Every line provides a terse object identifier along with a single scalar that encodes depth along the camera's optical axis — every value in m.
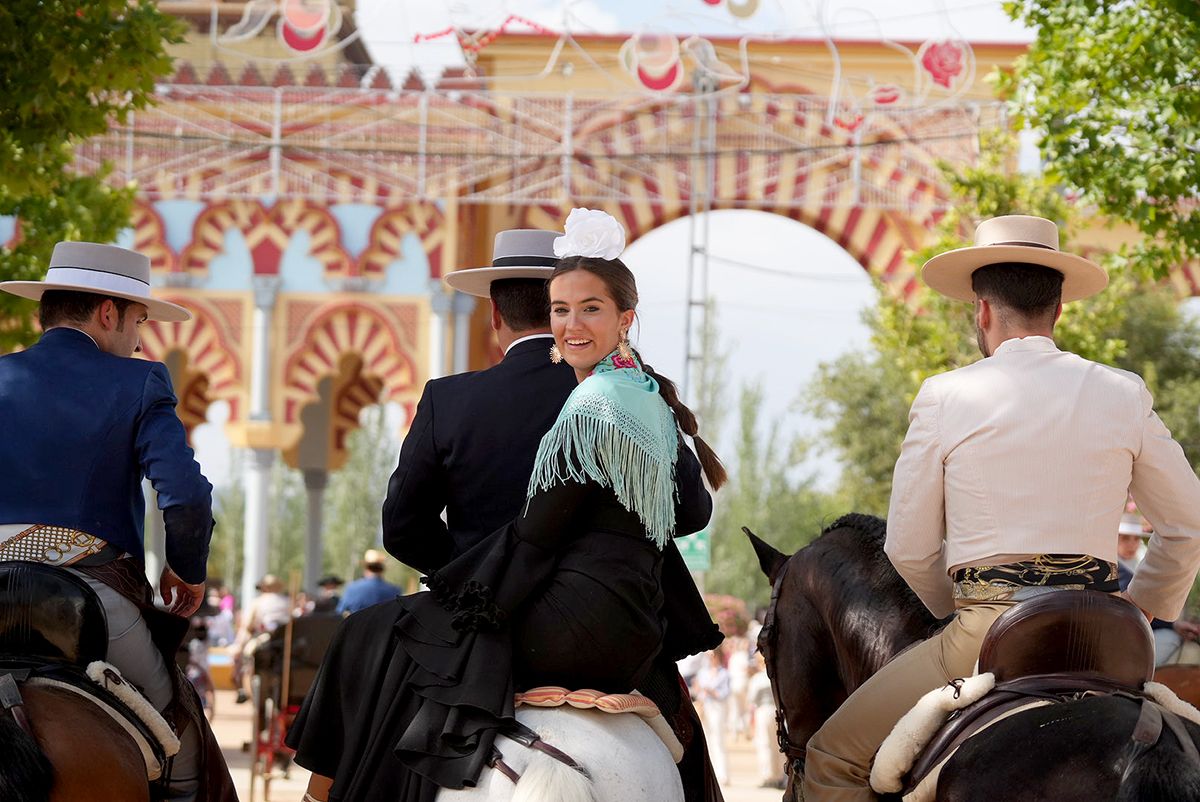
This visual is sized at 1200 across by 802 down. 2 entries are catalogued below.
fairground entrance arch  25.39
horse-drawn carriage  15.60
